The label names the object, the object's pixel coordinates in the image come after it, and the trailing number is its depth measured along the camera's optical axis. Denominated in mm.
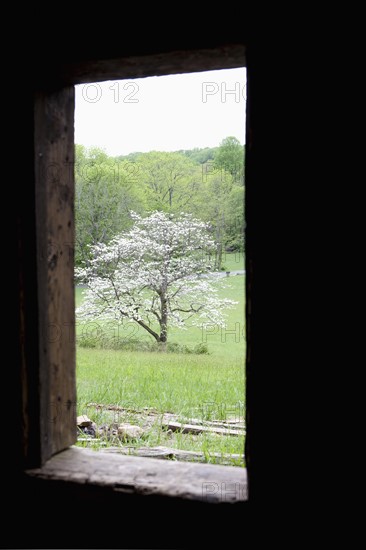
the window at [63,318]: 1310
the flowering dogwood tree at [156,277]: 10680
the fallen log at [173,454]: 2920
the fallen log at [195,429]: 3818
